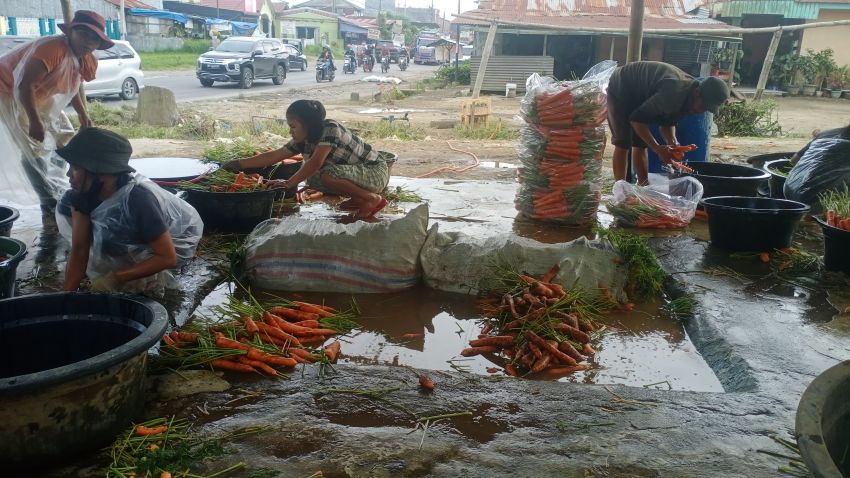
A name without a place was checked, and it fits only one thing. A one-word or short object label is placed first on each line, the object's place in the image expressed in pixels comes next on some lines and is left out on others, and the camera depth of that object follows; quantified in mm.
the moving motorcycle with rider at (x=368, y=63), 37250
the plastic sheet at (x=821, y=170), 5711
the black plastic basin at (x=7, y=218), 4090
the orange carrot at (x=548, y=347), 3354
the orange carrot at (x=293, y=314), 3764
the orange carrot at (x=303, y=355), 3285
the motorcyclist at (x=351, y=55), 34094
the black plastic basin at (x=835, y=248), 4461
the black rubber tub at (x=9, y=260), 3314
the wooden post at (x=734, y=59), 20914
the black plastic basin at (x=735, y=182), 6219
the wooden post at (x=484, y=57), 13164
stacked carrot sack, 5594
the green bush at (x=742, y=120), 12828
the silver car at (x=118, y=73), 15344
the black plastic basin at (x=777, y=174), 6590
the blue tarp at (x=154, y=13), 34347
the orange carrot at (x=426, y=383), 2992
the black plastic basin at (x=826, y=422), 1364
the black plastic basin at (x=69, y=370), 2219
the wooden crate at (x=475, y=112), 12953
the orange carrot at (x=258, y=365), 3125
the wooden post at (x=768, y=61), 14357
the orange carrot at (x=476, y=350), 3496
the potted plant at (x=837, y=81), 21578
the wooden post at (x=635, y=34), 7945
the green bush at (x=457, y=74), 27703
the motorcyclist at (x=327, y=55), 27312
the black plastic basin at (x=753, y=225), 4914
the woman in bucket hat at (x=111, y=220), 3365
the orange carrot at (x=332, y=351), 3324
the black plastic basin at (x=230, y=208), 5195
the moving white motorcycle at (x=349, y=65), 34094
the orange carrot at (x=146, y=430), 2539
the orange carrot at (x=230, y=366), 3131
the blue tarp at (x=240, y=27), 44812
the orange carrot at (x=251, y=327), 3453
